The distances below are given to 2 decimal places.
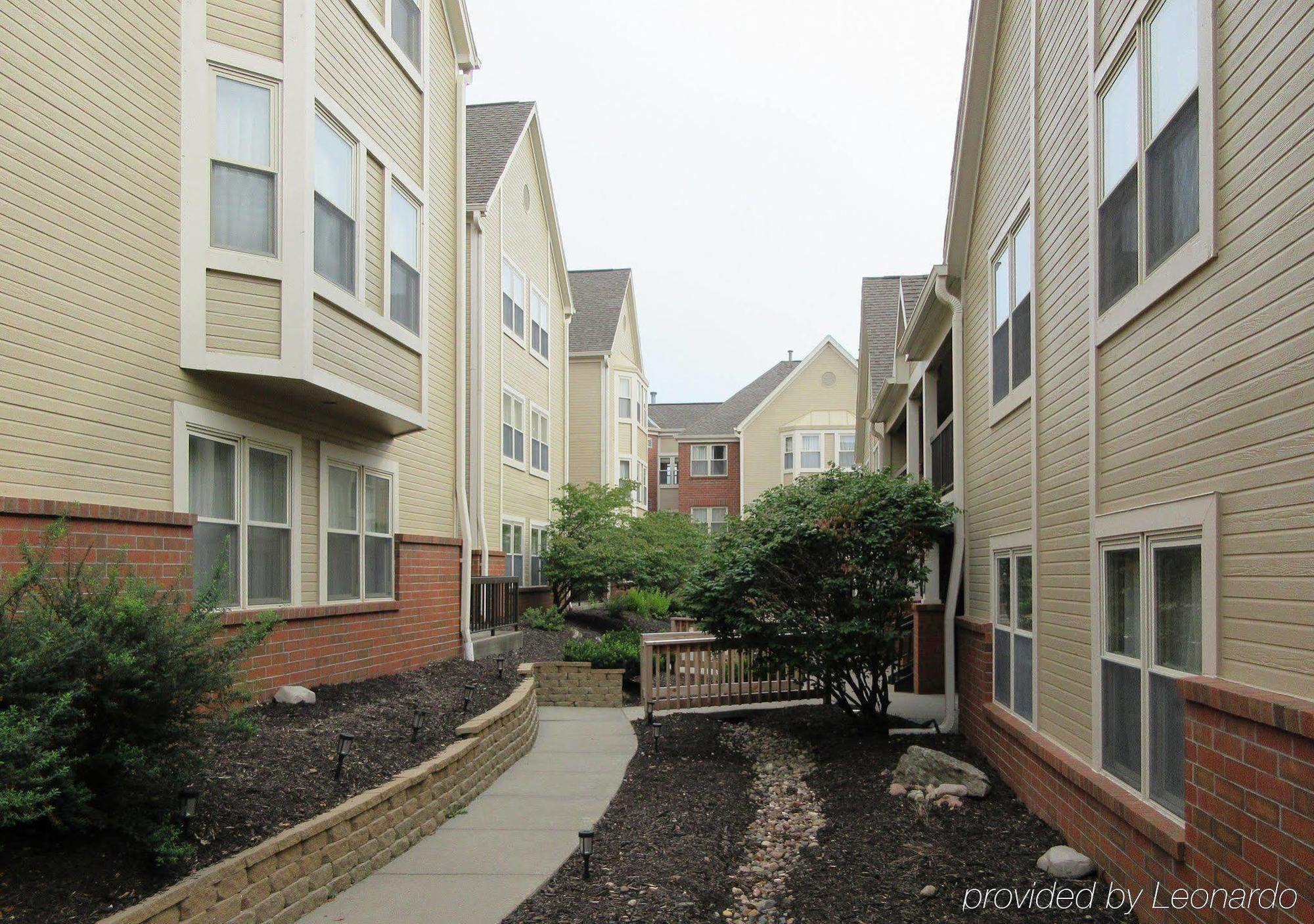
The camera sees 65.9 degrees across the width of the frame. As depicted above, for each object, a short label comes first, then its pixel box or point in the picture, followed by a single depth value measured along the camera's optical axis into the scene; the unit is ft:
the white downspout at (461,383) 48.32
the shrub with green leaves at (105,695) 15.46
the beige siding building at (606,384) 108.99
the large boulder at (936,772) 26.89
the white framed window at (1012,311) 29.76
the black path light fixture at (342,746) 23.52
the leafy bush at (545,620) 64.64
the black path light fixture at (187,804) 17.26
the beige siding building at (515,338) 64.28
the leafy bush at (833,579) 36.09
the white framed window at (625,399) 121.80
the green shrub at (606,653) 54.95
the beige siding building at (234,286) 23.08
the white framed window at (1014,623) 28.30
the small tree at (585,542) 73.87
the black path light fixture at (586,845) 21.53
